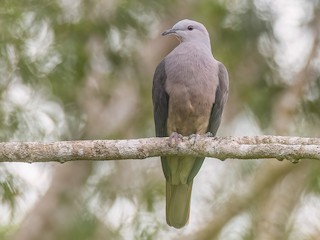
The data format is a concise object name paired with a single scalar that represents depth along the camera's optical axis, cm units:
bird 1109
